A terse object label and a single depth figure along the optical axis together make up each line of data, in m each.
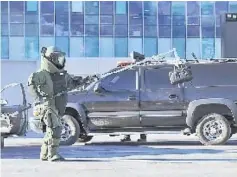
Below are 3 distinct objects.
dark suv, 11.71
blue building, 49.56
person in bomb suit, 8.65
